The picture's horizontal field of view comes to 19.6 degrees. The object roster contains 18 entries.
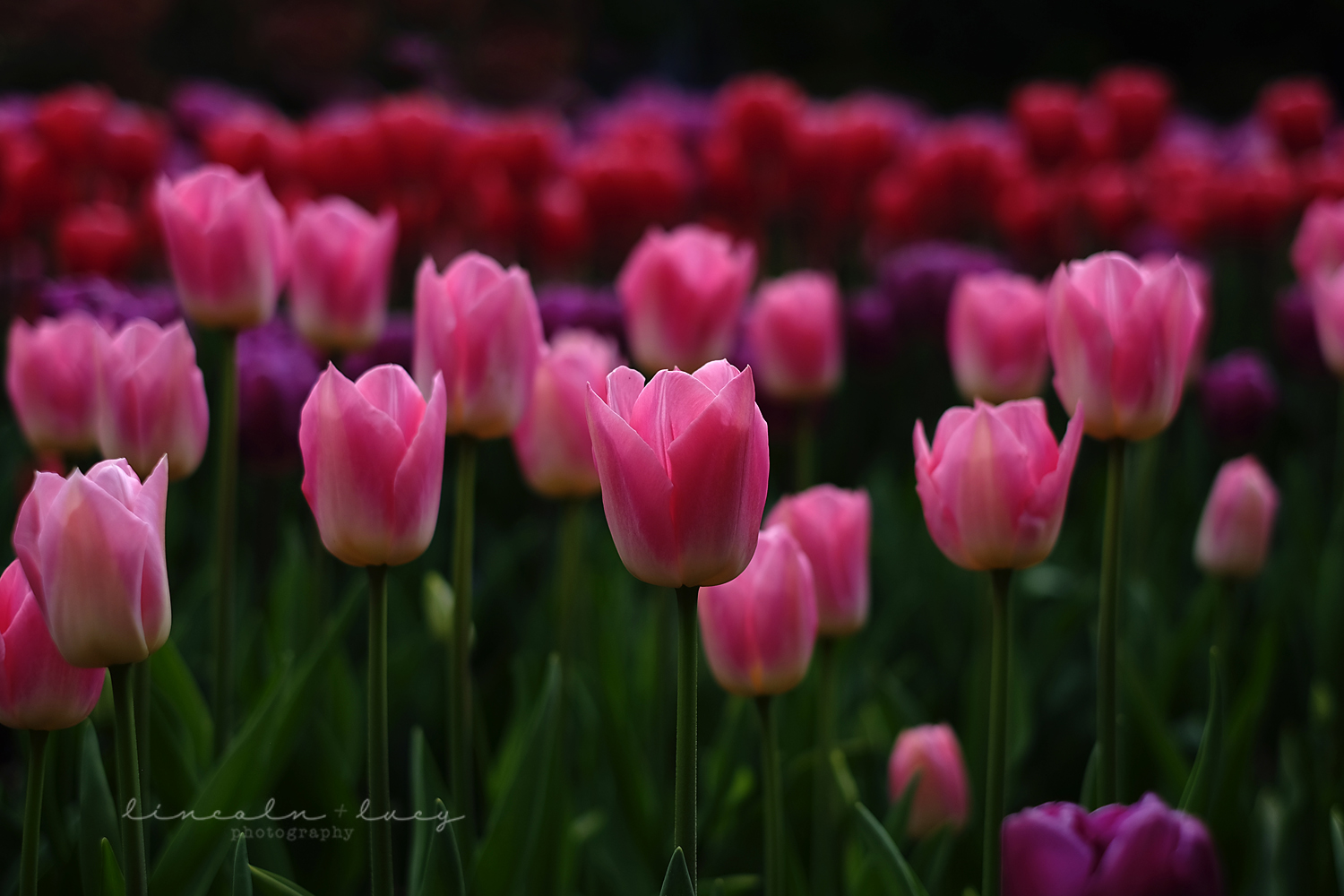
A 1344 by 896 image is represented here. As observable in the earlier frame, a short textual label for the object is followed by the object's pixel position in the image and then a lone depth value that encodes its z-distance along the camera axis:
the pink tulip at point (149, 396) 1.32
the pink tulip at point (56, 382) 1.38
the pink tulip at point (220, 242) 1.40
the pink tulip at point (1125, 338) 1.28
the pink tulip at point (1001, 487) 1.24
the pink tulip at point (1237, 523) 1.50
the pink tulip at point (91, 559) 1.18
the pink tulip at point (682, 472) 1.18
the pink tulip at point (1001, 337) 1.51
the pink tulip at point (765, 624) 1.28
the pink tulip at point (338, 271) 1.46
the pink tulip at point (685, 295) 1.50
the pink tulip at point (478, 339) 1.31
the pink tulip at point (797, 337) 1.61
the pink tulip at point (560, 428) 1.39
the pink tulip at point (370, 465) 1.22
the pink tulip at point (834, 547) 1.33
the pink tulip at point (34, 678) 1.20
